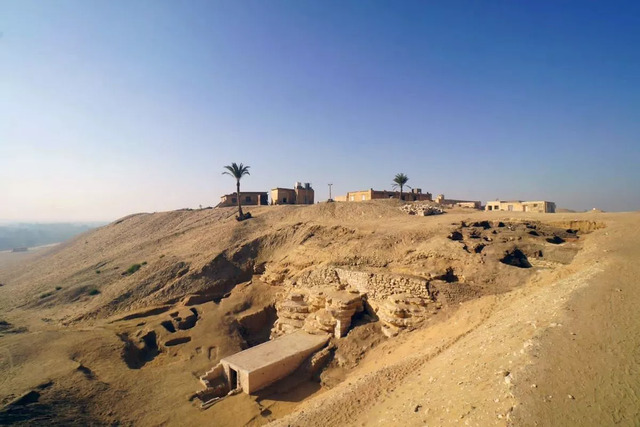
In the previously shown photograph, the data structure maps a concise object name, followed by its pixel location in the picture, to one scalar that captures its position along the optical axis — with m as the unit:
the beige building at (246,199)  42.31
